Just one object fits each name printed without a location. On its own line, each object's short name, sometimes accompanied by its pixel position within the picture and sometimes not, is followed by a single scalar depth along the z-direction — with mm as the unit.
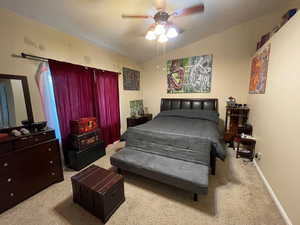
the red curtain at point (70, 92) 2336
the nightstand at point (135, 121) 4059
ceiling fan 1705
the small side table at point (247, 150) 2640
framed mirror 1815
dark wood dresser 1557
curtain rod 1942
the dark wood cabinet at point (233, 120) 3277
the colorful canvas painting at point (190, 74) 3807
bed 1674
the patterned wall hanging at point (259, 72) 2265
